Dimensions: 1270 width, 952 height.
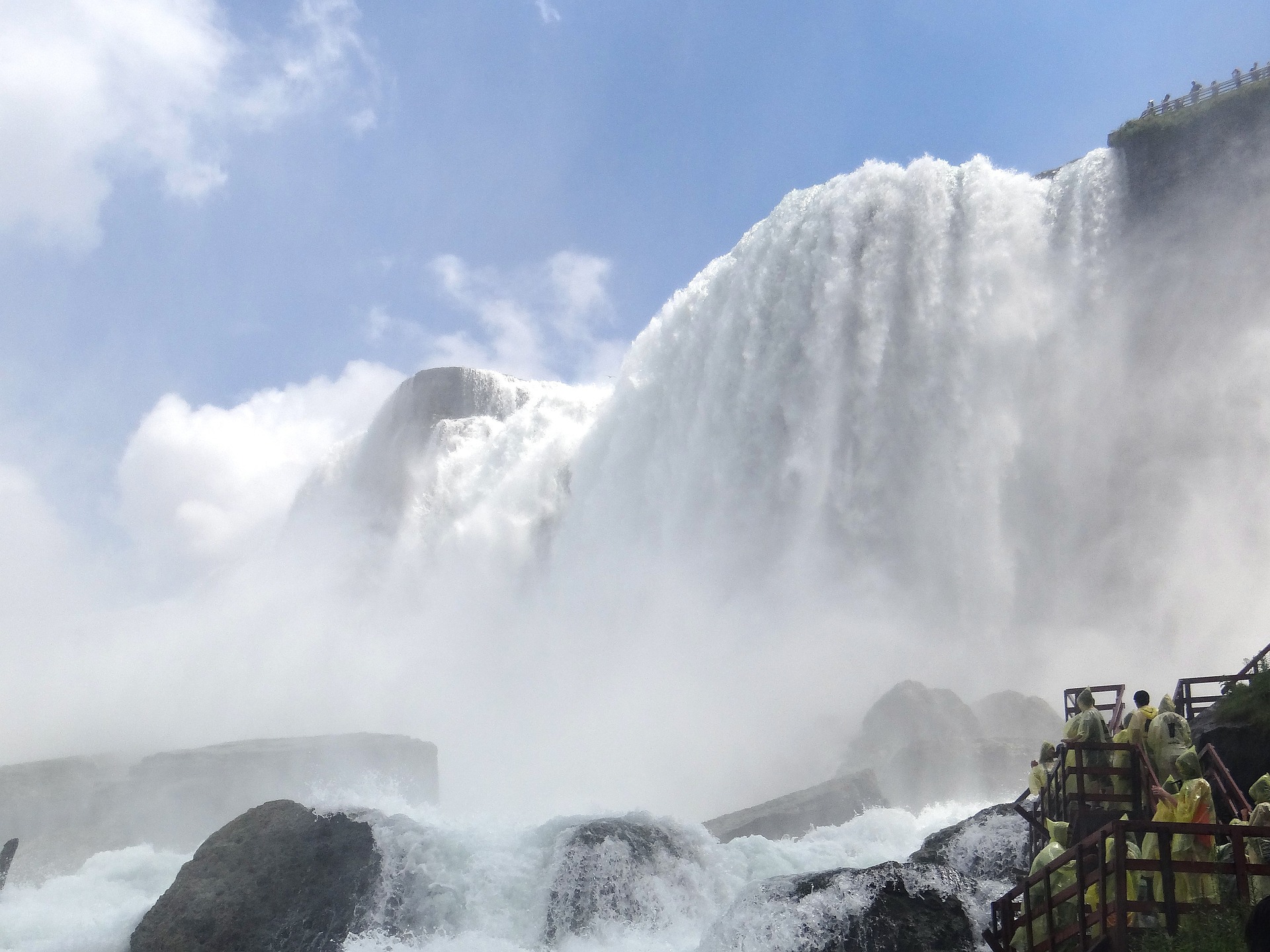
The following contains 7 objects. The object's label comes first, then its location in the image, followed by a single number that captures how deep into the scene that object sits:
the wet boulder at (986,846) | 13.75
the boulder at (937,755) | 23.69
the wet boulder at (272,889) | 14.10
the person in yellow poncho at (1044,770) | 11.80
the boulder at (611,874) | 14.34
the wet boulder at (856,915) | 10.91
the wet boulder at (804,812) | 21.25
